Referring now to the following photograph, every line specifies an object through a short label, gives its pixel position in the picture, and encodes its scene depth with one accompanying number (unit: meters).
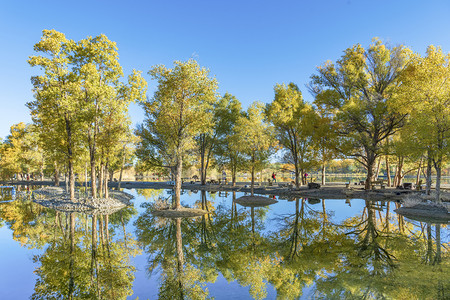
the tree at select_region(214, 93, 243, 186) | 46.84
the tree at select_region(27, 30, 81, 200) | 22.35
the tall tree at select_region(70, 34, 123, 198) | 22.75
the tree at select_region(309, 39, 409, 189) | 29.22
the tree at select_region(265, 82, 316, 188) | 32.47
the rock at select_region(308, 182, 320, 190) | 34.43
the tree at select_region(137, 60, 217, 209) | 20.42
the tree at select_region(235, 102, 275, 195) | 26.33
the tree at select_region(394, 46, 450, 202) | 19.27
